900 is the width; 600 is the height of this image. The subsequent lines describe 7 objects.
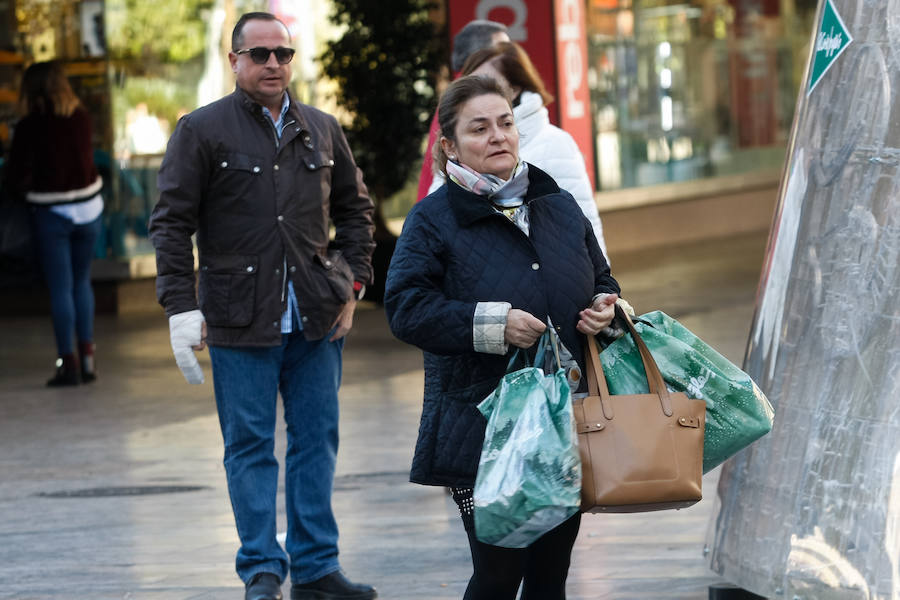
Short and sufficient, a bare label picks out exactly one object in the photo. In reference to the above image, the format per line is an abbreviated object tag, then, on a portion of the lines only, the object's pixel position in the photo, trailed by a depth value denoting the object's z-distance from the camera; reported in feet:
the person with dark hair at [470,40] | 42.37
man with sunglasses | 34.40
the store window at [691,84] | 123.54
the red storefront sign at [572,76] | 67.21
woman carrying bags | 25.79
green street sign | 32.14
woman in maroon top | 67.72
